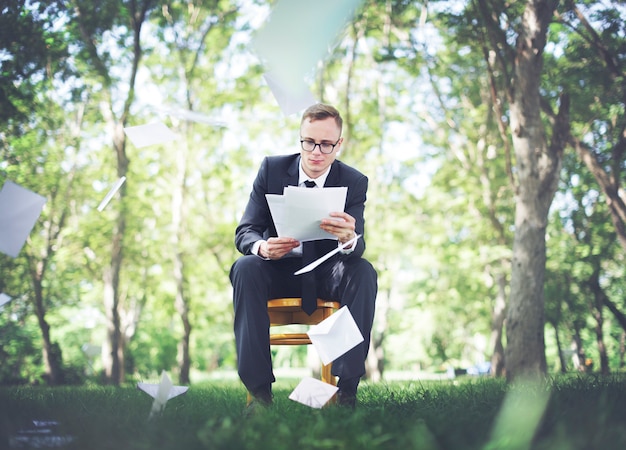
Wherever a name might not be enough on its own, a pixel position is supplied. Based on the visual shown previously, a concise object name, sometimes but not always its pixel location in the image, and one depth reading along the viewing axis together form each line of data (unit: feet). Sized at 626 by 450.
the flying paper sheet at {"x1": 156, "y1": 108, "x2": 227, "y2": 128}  12.90
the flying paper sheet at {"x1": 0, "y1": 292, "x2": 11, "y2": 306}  12.28
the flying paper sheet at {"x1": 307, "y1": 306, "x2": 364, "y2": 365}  9.26
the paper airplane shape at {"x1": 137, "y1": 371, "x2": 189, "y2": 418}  8.66
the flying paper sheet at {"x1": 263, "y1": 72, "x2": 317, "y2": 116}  13.26
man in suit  9.48
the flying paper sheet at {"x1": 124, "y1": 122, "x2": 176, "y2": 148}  12.42
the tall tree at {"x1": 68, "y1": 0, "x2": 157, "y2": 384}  26.73
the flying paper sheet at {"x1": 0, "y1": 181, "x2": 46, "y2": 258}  11.28
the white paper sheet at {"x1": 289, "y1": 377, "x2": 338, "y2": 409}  9.11
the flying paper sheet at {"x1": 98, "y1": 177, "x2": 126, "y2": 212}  11.67
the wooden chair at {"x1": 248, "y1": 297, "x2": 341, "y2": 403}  10.31
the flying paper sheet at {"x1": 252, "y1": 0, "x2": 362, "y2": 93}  13.84
